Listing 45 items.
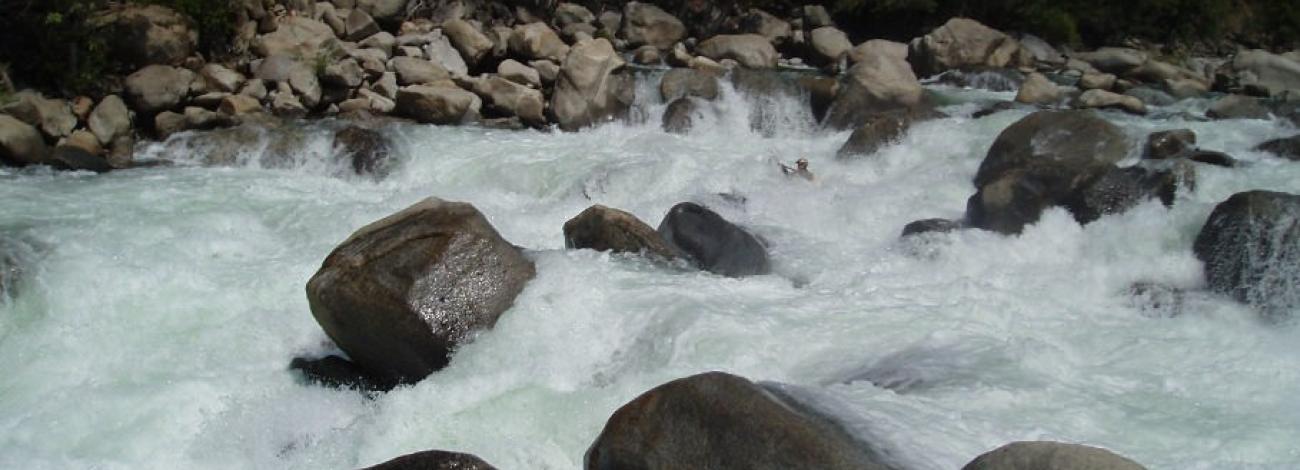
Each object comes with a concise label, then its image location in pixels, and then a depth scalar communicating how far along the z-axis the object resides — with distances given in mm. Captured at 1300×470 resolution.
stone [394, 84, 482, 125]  16203
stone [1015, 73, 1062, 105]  17141
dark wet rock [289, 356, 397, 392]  7938
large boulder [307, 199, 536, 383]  7574
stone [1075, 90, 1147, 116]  16234
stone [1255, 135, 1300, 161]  12195
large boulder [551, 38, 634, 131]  16391
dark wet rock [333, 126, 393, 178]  14359
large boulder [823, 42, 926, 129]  16031
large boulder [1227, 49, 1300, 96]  20188
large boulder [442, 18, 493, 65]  19125
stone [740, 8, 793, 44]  24969
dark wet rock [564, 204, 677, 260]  9492
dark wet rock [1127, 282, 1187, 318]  9211
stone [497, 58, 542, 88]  18203
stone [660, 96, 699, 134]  16469
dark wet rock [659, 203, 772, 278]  9852
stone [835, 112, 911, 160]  14188
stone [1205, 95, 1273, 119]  15016
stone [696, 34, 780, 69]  21469
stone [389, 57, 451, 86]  17562
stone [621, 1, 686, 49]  23781
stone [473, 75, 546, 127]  16703
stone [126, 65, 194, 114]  15711
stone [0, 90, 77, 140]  14555
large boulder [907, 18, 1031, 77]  21047
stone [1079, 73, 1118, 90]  18641
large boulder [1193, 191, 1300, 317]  9133
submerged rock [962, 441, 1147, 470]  4074
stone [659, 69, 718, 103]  17297
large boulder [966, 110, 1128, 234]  11094
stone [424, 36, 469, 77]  18750
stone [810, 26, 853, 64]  23031
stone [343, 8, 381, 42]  19484
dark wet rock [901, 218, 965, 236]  11094
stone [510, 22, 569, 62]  19500
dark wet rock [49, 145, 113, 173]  13672
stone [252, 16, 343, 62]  18172
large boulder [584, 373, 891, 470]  4547
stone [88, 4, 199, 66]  16641
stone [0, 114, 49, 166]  13555
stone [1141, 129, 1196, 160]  12227
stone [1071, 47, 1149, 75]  22406
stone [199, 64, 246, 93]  16547
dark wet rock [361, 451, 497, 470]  4680
